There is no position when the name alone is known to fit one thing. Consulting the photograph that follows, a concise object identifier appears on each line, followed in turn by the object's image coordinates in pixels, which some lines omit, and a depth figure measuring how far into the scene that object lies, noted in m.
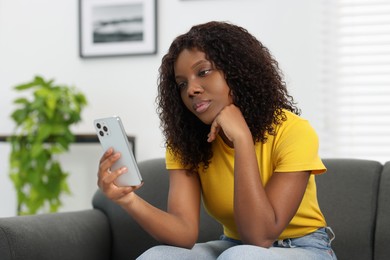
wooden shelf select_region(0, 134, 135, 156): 3.23
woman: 1.56
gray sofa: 1.85
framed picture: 3.36
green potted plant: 3.20
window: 3.08
